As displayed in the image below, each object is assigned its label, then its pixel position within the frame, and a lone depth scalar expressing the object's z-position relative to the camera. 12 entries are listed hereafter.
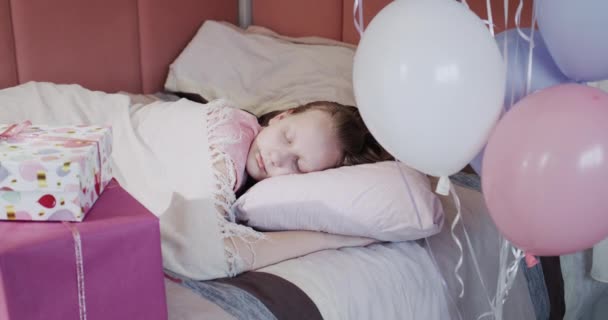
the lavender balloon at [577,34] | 0.94
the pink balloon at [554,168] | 0.89
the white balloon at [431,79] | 0.91
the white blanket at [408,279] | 1.19
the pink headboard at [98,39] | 1.95
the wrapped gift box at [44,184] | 0.87
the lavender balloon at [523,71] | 1.06
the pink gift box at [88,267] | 0.80
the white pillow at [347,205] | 1.29
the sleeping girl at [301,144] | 1.44
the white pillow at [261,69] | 1.99
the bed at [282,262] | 1.15
